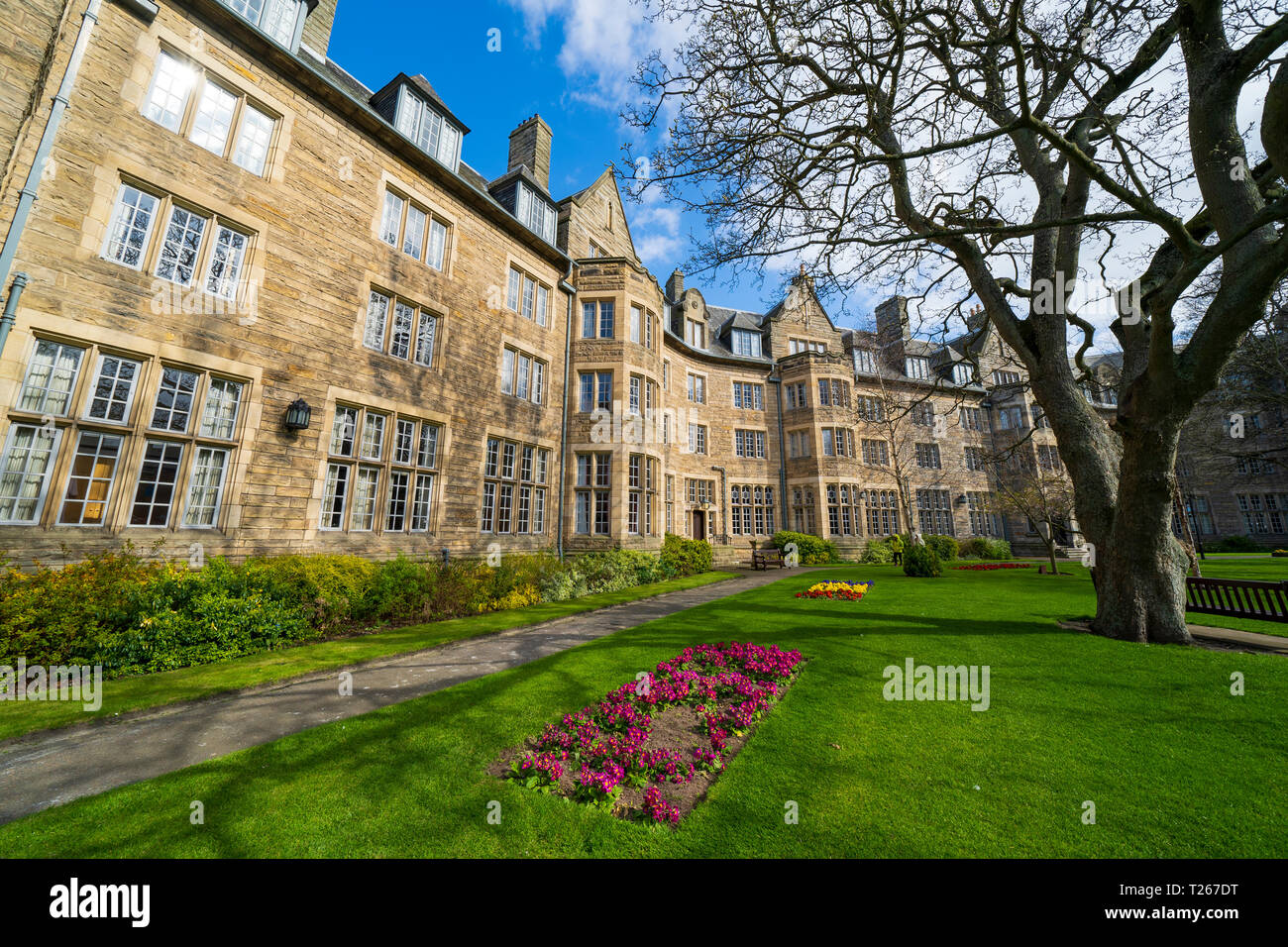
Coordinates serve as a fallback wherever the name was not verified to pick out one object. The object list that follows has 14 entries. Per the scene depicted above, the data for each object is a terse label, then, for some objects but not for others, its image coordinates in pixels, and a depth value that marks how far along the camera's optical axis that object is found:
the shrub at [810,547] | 23.72
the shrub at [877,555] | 24.45
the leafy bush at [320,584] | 7.58
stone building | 6.86
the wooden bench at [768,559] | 21.05
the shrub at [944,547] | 25.83
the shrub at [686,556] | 17.70
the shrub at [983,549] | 27.86
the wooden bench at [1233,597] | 7.36
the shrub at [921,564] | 16.61
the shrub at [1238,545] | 28.91
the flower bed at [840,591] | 11.32
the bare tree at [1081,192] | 5.18
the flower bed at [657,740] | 3.21
